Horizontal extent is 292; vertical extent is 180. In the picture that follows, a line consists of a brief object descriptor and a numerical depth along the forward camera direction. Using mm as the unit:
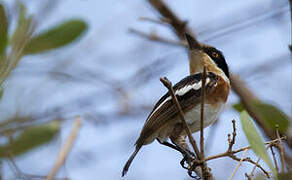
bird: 6645
